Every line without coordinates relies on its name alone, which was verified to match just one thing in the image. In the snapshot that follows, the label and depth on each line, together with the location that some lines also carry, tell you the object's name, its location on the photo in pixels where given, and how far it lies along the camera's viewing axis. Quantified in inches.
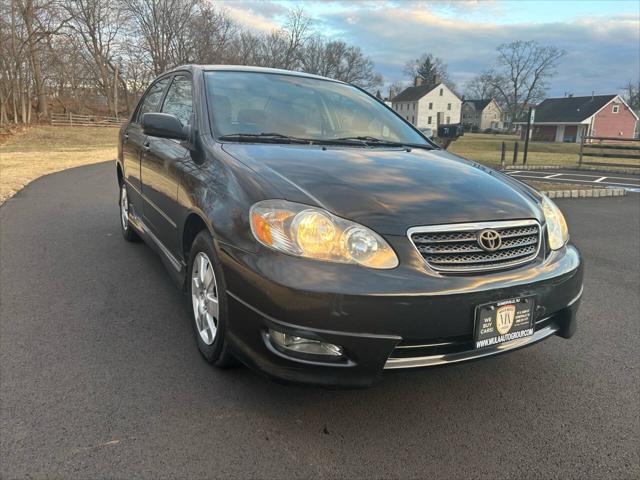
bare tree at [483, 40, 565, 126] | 3031.5
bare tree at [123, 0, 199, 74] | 2065.7
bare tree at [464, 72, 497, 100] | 3646.7
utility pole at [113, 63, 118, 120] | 1931.5
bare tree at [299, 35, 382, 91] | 3164.4
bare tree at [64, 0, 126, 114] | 1787.6
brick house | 2407.7
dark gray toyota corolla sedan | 85.0
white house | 3253.0
